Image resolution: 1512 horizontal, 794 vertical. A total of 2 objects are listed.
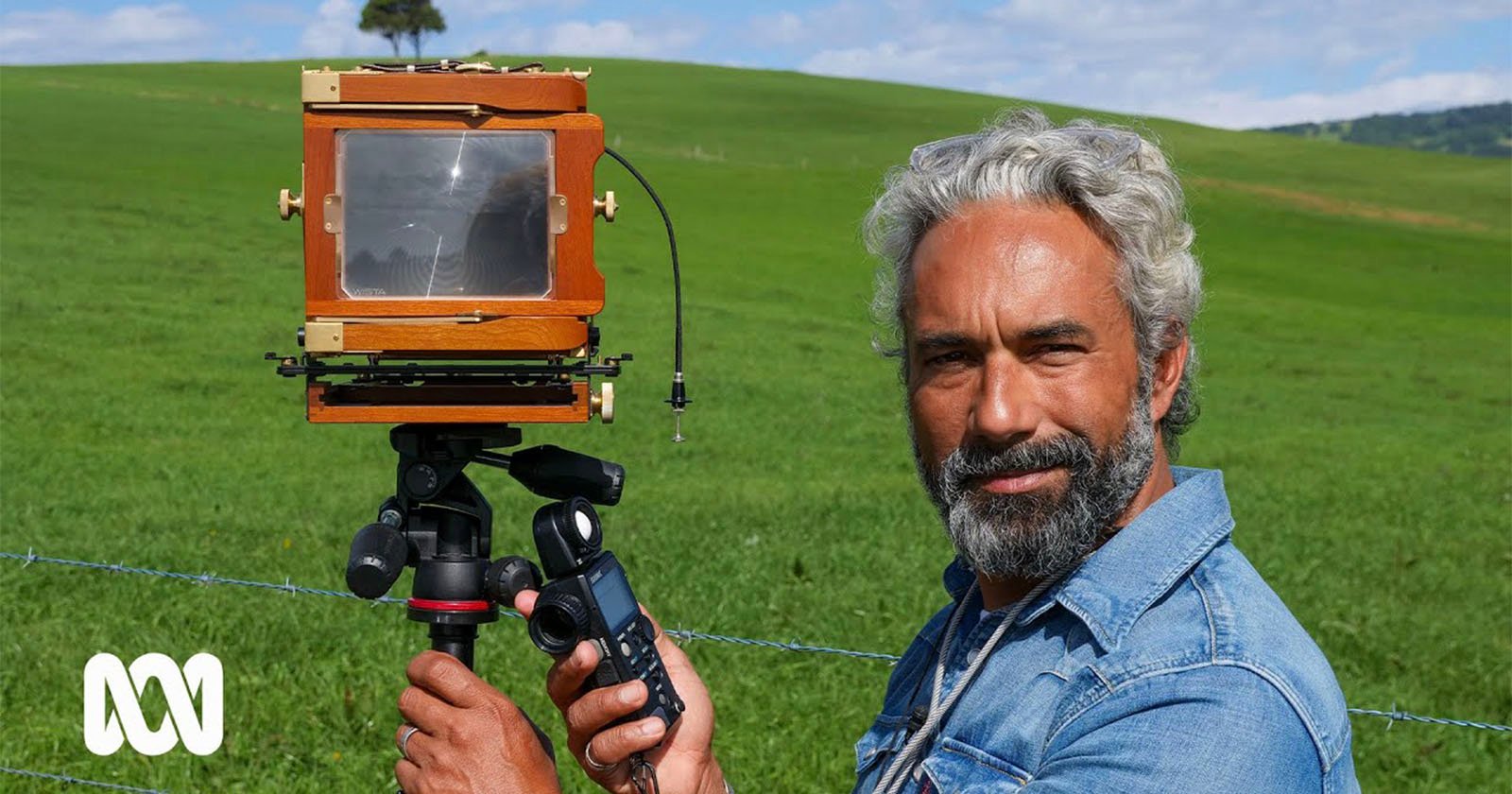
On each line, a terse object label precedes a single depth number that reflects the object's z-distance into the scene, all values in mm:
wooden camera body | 2592
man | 2072
